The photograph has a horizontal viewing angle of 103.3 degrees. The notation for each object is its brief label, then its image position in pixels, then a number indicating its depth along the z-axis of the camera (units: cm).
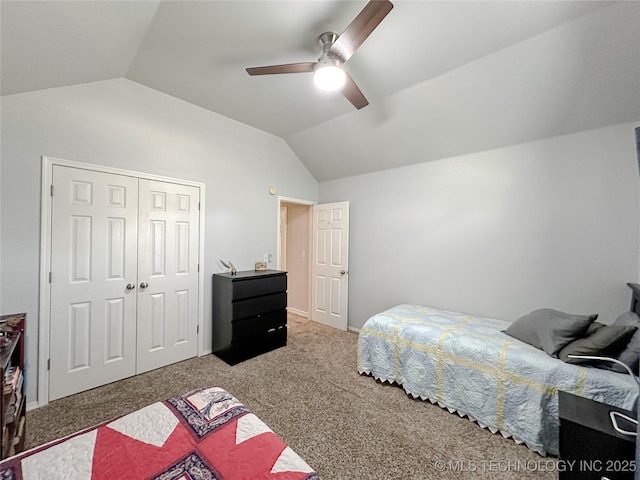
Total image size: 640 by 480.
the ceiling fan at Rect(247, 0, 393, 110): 136
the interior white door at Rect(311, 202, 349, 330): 397
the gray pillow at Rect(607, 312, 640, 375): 157
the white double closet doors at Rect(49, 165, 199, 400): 217
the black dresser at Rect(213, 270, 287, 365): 283
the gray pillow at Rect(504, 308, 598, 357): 181
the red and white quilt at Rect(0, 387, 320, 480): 81
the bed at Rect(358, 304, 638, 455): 165
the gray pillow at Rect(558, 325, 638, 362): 163
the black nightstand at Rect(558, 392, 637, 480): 113
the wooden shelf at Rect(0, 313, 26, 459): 132
